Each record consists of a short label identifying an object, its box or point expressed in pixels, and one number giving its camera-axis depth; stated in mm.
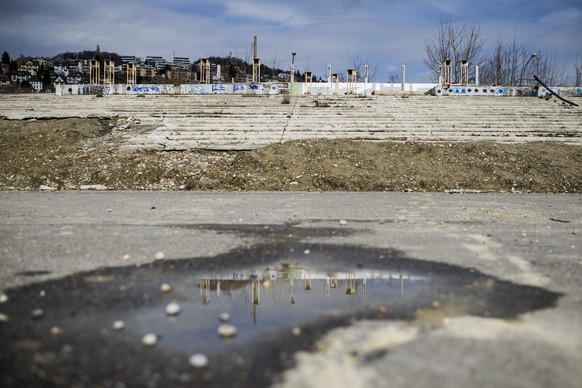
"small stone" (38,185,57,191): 12555
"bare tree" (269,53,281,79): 50594
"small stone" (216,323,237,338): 2724
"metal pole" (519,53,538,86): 45619
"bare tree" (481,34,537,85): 47219
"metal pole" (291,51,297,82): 42500
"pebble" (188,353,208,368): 2344
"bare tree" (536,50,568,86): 46844
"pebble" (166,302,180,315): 3082
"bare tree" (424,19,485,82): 45656
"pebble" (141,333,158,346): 2601
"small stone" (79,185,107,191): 12781
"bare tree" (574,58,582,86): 48062
